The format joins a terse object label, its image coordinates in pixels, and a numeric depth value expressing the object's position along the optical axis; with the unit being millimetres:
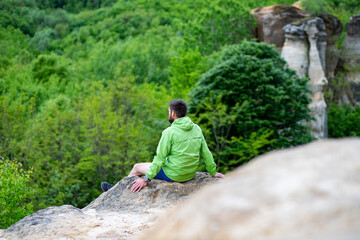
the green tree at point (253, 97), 15023
